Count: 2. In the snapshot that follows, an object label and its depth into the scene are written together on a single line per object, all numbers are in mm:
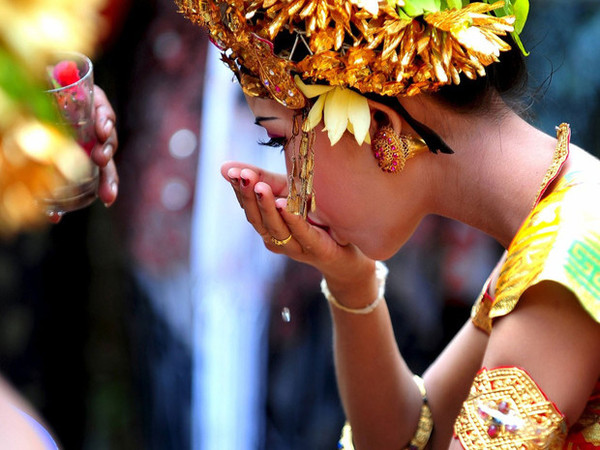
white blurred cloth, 3258
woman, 2471
